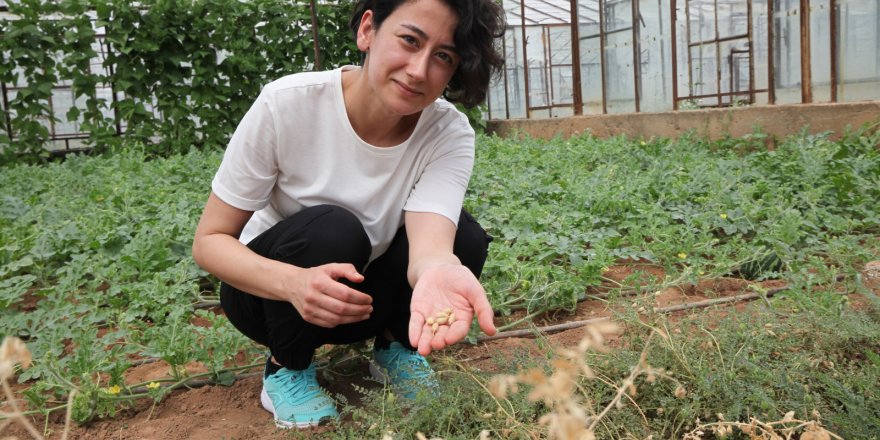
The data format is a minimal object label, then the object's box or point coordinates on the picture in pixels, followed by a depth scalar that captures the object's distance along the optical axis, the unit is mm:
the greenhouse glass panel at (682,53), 7613
